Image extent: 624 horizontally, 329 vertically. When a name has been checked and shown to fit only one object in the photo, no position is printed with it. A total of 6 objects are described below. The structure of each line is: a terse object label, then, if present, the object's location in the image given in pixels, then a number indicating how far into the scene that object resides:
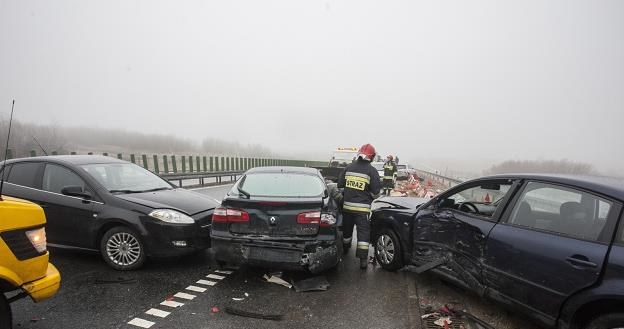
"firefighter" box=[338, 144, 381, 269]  5.75
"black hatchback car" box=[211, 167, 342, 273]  4.63
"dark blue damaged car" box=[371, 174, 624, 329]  2.94
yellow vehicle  2.88
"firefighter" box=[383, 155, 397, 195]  15.57
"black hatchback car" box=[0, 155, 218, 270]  5.11
